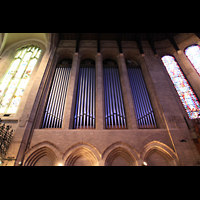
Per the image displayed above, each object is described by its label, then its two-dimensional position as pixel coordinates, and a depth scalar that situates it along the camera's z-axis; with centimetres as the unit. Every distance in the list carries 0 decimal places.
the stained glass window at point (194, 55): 1228
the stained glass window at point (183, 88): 1006
